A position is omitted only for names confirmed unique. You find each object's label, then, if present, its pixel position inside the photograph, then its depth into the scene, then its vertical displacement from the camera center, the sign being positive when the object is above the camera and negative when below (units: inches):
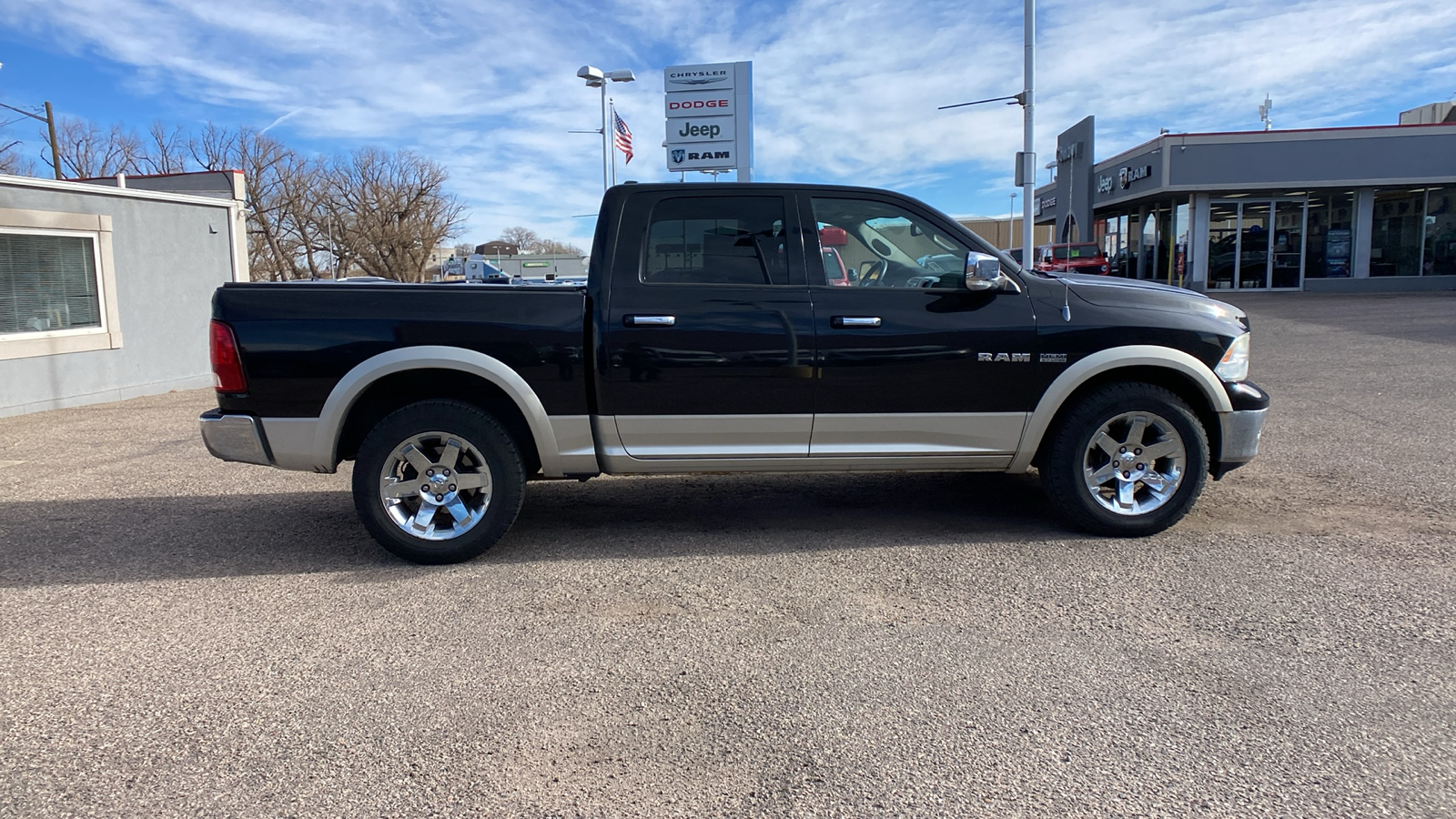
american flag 905.5 +154.8
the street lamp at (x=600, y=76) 797.2 +189.4
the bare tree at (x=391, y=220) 1676.9 +142.5
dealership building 1063.6 +96.6
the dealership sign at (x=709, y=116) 688.4 +131.3
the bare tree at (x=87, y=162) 1489.9 +223.2
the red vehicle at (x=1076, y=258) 1037.8 +35.8
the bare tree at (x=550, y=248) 3102.1 +167.6
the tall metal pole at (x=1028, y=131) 704.4 +123.1
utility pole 1220.4 +202.9
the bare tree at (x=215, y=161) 1536.7 +229.8
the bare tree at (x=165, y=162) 1505.9 +224.1
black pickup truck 187.2 -15.6
